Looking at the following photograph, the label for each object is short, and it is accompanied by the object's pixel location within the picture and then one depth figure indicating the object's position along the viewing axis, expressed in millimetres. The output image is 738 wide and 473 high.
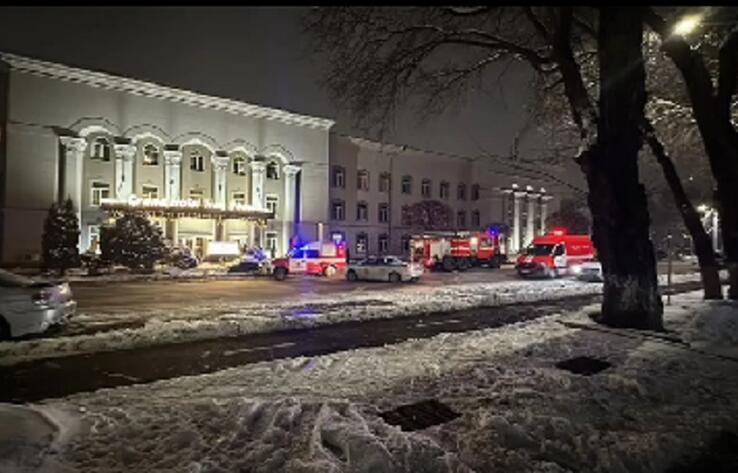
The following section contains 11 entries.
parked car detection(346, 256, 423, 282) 29281
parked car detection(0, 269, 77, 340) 10094
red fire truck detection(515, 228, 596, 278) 32812
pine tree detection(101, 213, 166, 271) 34178
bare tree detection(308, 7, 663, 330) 10906
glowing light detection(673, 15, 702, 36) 11647
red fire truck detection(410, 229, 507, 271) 42281
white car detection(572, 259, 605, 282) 29364
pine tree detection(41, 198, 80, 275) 33812
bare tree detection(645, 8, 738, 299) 12727
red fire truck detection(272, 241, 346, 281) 32688
